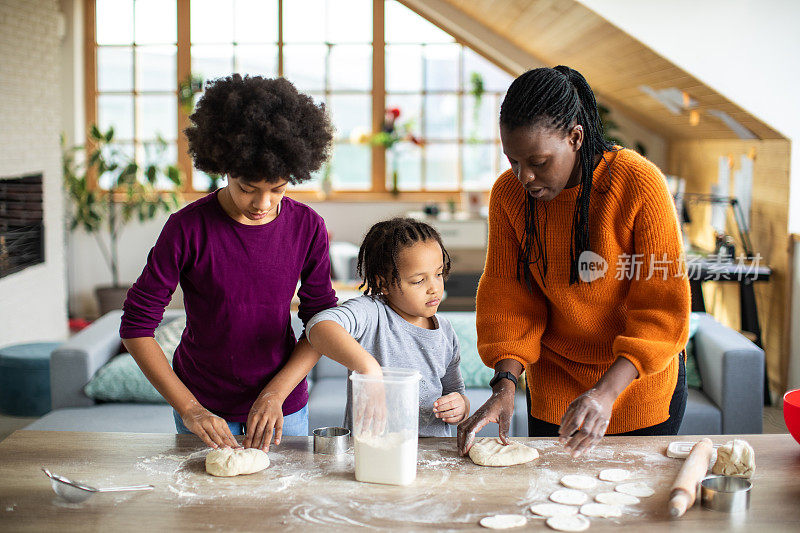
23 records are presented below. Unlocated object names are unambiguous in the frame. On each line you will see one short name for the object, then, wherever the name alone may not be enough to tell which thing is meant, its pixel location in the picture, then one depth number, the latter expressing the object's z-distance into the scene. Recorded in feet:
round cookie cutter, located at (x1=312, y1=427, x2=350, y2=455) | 5.20
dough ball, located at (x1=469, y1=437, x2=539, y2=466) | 5.03
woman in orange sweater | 4.86
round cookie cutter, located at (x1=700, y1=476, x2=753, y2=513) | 4.35
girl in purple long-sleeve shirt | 4.98
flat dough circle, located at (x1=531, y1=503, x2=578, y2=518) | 4.35
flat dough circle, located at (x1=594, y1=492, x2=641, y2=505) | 4.49
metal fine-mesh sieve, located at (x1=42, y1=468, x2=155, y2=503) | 4.52
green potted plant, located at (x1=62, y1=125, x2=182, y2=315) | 21.20
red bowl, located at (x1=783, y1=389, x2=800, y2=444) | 5.22
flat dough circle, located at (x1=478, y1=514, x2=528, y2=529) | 4.20
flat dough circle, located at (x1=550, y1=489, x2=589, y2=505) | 4.50
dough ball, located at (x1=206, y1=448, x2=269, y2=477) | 4.84
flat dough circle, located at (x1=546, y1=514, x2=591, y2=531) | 4.16
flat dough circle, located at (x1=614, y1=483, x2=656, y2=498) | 4.59
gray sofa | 10.34
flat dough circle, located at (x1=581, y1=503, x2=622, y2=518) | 4.34
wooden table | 4.27
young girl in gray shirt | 6.08
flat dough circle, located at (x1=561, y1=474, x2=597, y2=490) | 4.70
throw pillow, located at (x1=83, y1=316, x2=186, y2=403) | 10.73
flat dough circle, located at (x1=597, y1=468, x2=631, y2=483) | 4.80
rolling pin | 4.29
